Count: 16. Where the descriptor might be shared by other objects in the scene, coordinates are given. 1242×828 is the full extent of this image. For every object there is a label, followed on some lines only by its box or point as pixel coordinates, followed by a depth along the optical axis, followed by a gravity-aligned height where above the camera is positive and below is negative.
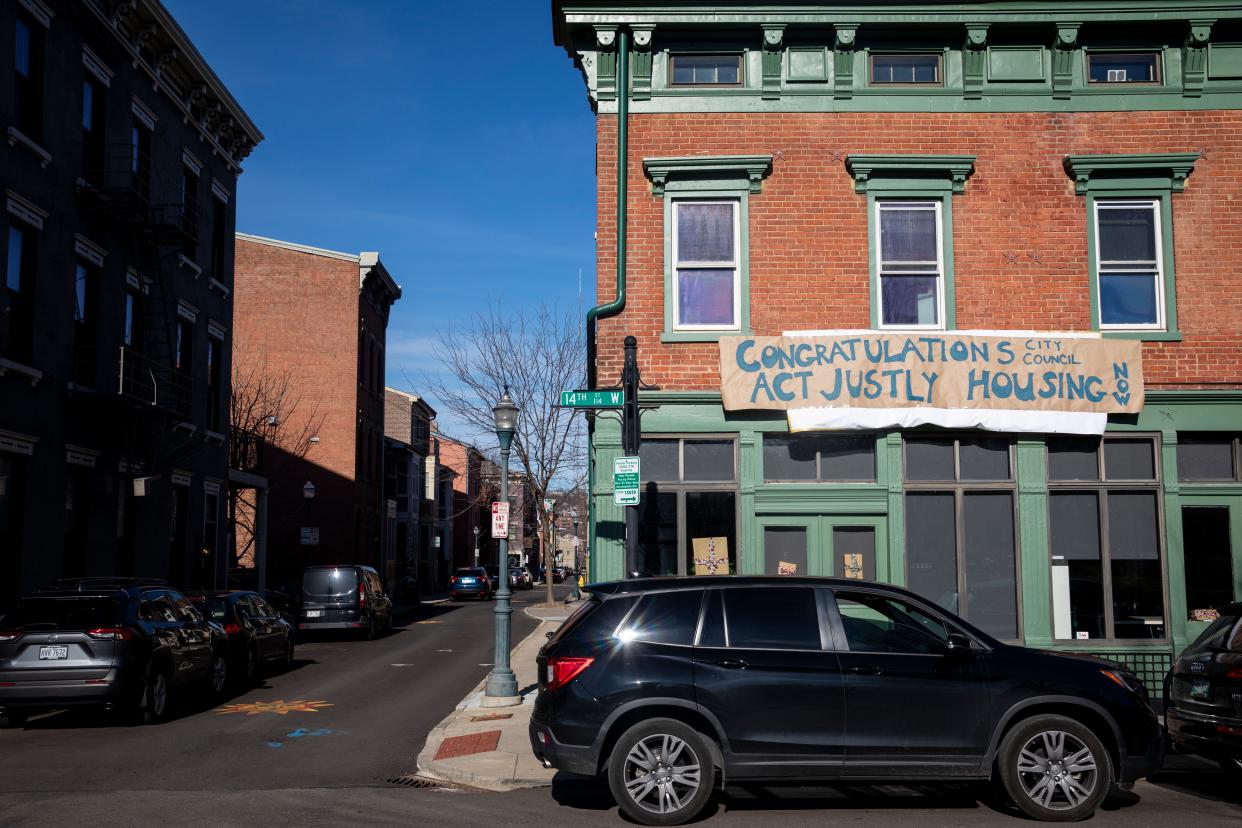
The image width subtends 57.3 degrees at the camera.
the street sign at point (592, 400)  13.12 +1.64
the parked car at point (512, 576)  69.50 -2.13
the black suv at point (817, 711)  8.37 -1.24
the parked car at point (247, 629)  17.55 -1.42
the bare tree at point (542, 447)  40.00 +3.43
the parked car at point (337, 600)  26.72 -1.40
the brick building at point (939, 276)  14.57 +3.49
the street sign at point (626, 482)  12.55 +0.66
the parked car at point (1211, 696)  8.95 -1.24
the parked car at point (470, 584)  54.81 -2.06
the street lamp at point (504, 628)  14.56 -1.12
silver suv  12.62 -1.28
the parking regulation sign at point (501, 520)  15.20 +0.28
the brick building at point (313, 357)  43.88 +7.08
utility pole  12.73 +1.39
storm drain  10.04 -2.15
